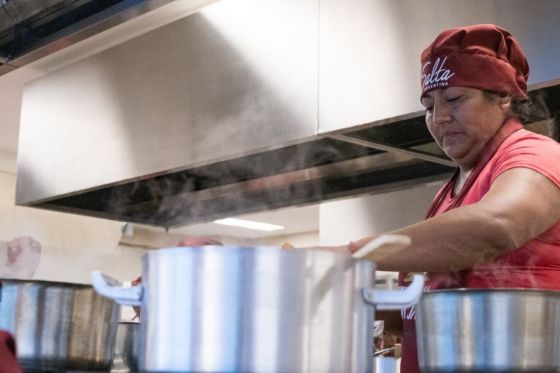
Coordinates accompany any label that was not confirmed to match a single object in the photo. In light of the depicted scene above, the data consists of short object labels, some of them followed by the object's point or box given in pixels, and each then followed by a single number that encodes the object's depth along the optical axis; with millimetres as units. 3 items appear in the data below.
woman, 2835
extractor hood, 4069
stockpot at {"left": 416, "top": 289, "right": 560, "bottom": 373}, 2433
